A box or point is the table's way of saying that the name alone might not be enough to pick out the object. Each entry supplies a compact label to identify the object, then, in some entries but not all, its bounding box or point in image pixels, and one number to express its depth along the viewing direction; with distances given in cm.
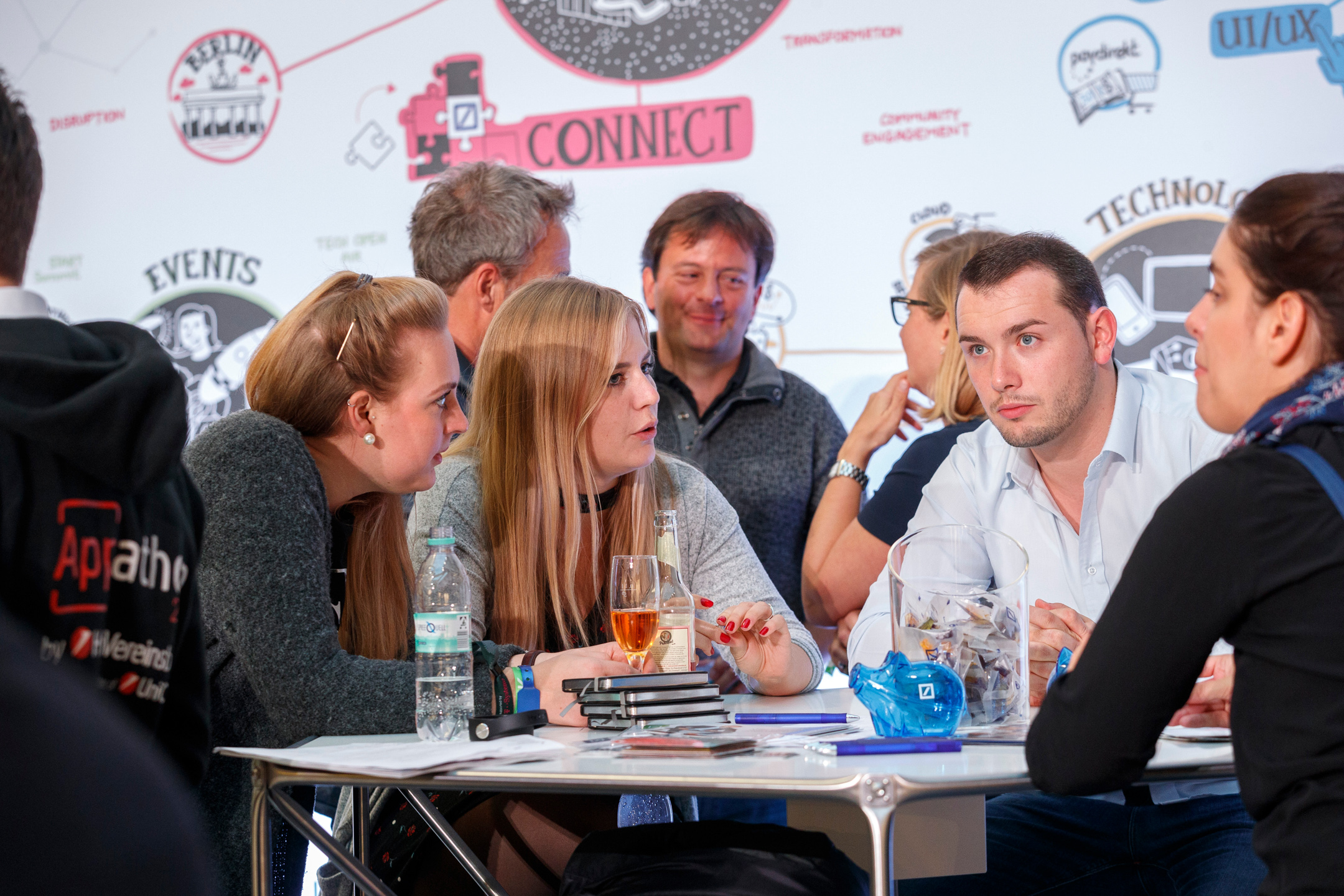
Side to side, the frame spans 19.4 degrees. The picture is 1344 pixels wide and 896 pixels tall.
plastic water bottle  379
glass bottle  396
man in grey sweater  480
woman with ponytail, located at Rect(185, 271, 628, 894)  379
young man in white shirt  415
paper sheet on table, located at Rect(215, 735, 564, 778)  361
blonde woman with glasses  447
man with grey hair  468
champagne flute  388
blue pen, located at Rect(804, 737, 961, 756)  364
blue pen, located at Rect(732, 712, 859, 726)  382
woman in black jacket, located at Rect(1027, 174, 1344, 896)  346
